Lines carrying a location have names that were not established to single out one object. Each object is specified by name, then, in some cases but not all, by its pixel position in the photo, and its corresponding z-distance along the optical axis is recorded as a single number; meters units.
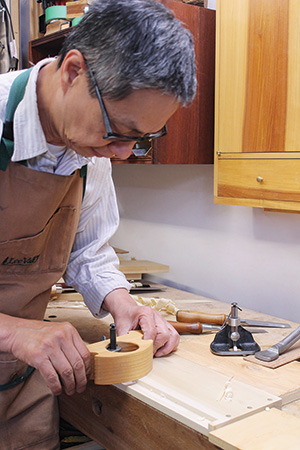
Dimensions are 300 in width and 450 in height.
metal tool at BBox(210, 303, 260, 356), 1.34
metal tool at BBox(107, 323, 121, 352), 1.08
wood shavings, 1.73
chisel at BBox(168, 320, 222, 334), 1.48
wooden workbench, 0.98
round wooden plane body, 1.06
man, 0.88
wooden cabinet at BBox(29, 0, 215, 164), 1.86
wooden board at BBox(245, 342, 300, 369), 1.27
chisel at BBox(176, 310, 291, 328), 1.56
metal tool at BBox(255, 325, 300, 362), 1.29
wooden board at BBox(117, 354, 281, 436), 0.96
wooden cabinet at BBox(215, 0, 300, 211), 1.45
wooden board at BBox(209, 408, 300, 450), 0.85
